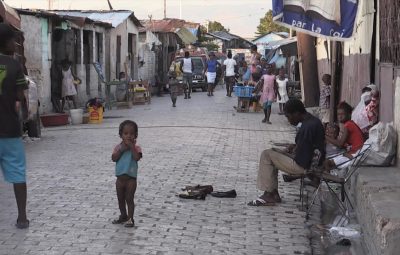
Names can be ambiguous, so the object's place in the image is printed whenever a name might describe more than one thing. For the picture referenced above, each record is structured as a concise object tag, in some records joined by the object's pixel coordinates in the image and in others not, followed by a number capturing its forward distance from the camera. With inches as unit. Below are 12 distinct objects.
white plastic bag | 262.5
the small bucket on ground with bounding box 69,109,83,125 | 617.3
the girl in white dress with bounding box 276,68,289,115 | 670.5
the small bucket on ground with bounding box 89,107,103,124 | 629.9
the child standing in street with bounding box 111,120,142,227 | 228.5
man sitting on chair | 265.0
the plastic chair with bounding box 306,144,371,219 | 249.9
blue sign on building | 297.5
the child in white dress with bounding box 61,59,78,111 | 700.7
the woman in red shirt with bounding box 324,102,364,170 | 289.3
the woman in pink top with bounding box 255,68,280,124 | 621.0
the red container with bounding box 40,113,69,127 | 601.9
